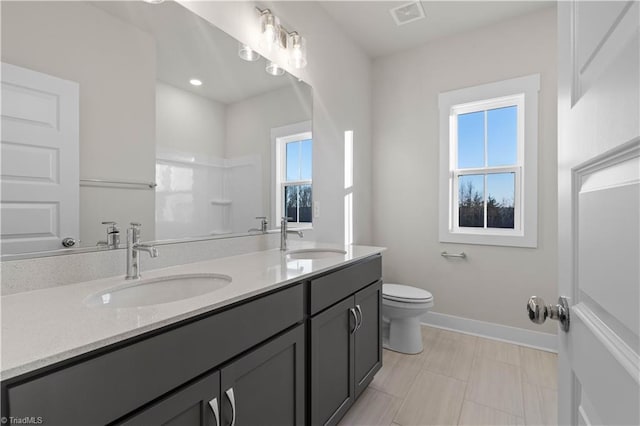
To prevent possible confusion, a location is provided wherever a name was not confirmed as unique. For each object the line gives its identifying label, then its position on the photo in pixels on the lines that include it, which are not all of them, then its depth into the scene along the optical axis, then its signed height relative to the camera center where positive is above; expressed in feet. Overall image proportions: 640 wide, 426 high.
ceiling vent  7.60 +5.30
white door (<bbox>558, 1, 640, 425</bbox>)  1.21 +0.02
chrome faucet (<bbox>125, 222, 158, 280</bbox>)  3.48 -0.47
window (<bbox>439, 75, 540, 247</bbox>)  7.91 +1.44
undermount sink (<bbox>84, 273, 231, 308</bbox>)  3.11 -0.92
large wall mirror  2.97 +1.11
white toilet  7.23 -2.60
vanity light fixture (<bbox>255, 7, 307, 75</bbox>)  5.78 +3.56
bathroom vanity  1.81 -1.21
